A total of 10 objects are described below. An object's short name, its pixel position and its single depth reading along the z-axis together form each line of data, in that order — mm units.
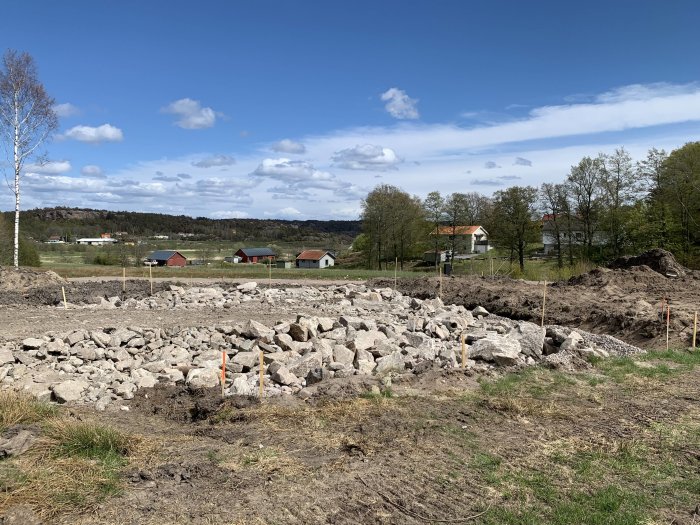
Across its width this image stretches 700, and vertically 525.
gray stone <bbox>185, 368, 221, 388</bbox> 9133
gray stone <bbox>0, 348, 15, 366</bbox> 10094
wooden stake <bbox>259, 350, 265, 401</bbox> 8445
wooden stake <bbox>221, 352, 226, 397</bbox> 8594
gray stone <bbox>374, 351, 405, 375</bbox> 10281
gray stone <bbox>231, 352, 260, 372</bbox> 10188
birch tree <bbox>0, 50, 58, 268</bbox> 25938
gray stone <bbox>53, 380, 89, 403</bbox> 8469
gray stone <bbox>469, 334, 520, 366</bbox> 10812
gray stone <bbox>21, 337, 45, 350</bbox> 10820
